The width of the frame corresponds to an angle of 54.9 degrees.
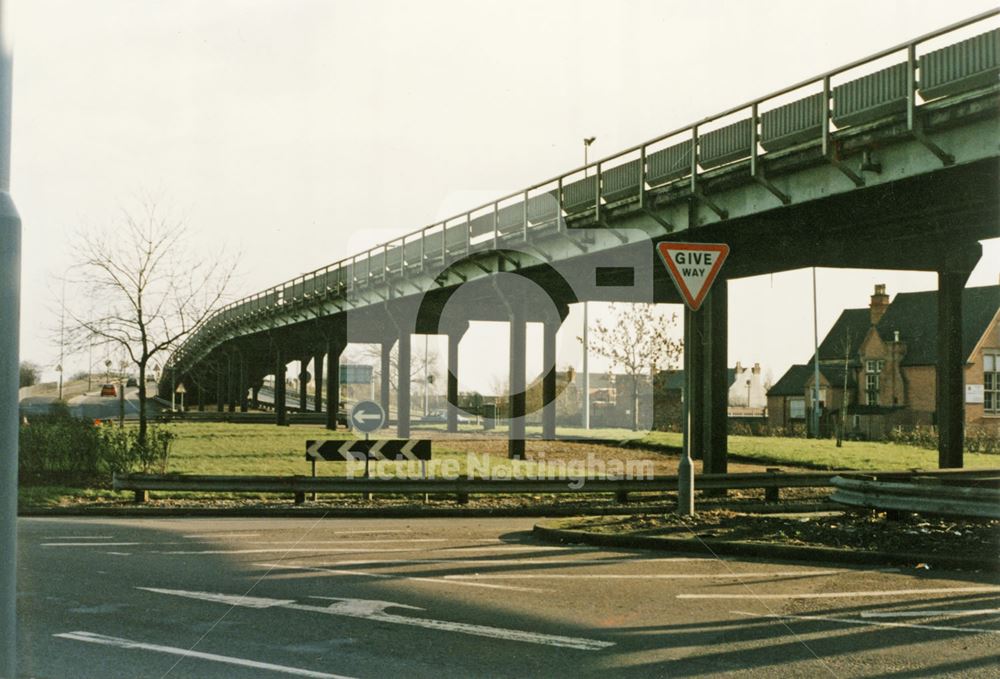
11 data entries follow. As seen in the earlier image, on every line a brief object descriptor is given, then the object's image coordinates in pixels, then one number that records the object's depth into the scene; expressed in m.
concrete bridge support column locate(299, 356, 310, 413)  73.50
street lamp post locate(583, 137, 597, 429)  50.88
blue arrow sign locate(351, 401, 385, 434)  20.36
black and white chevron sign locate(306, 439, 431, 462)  19.62
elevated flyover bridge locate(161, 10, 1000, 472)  15.87
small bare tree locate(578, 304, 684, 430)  54.19
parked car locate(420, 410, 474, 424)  76.19
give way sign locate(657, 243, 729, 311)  13.95
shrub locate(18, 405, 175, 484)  22.61
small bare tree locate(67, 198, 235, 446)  27.83
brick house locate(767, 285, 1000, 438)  55.00
